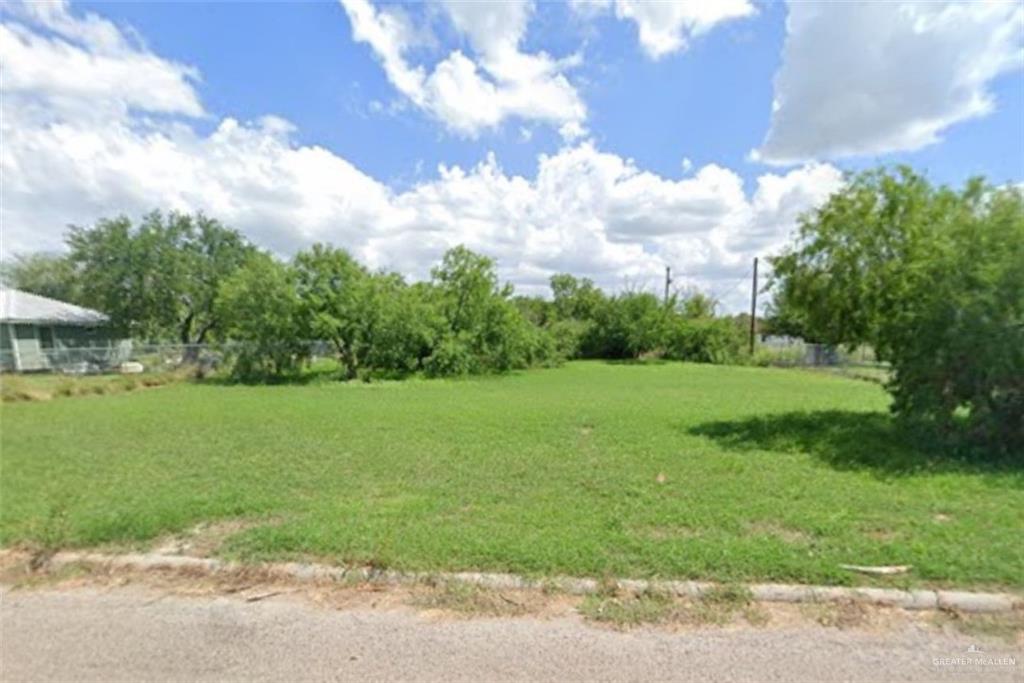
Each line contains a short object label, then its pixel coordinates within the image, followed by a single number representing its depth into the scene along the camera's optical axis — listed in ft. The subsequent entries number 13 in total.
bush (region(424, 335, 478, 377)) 79.25
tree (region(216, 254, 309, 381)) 70.79
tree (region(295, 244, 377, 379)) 72.69
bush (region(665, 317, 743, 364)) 120.37
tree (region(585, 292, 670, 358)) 126.21
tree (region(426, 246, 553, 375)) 84.99
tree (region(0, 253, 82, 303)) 125.17
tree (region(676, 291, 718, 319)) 139.64
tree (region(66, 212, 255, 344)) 94.94
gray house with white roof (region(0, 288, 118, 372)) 80.43
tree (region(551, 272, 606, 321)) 142.55
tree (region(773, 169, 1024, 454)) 22.63
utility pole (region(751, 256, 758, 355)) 117.54
